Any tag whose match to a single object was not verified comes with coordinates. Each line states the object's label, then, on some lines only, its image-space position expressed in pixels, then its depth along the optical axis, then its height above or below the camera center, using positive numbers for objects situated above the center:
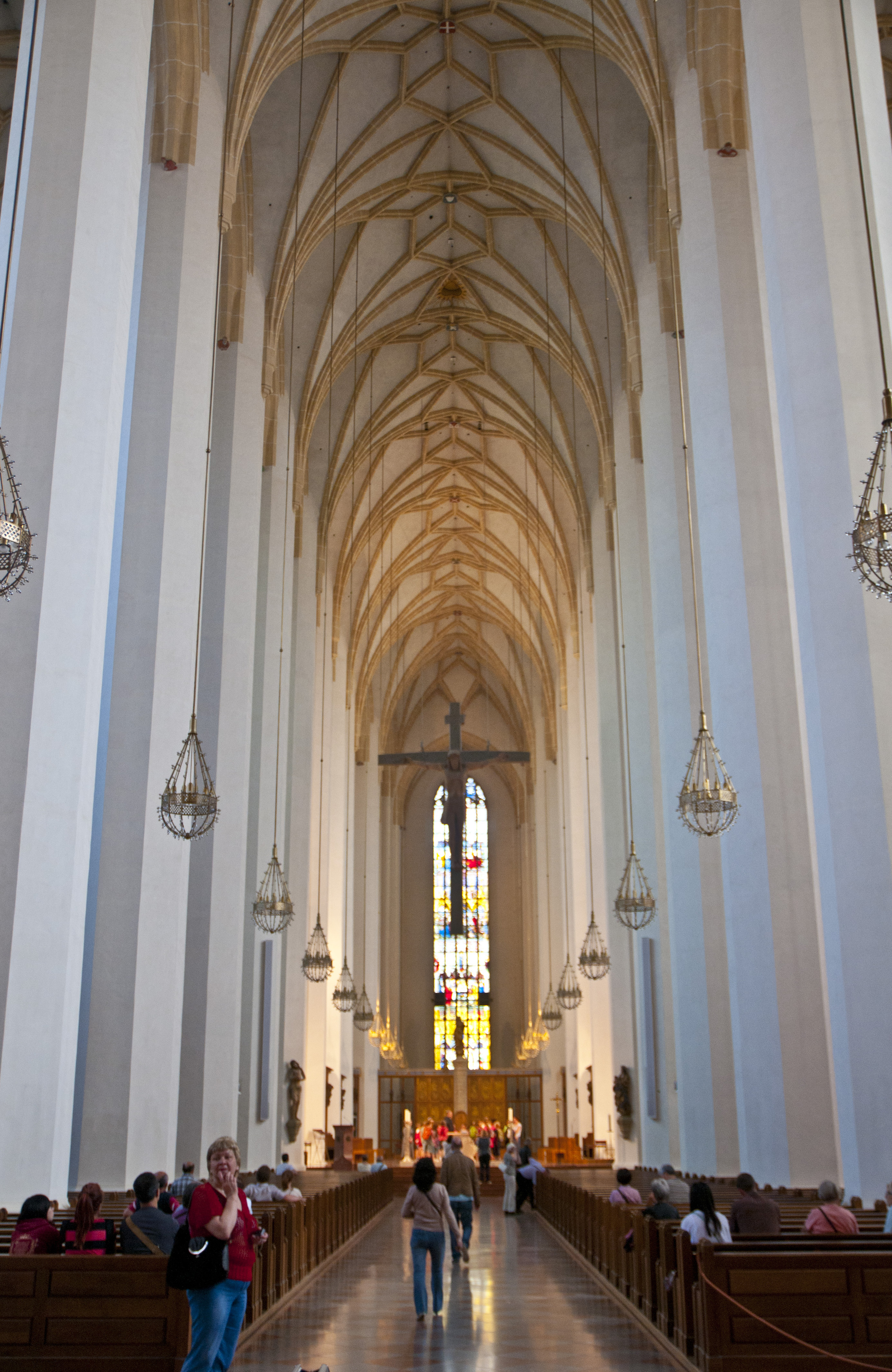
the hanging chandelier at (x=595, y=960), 18.56 +1.53
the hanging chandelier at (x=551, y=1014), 28.12 +1.12
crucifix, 26.61 +6.37
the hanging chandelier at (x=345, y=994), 21.94 +1.24
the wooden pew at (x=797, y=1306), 5.45 -1.04
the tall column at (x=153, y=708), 10.66 +3.26
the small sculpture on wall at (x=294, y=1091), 20.22 -0.39
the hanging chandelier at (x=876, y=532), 6.16 +2.63
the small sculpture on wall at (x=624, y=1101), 19.72 -0.57
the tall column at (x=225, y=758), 13.80 +3.61
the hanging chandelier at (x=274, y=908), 14.39 +1.81
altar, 36.56 -0.95
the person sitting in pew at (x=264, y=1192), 10.74 -1.08
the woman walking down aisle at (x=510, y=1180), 19.22 -1.74
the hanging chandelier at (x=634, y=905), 15.23 +1.93
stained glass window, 41.09 +3.72
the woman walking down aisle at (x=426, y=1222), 7.93 -0.98
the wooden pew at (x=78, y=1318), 5.67 -1.12
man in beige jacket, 11.88 -1.08
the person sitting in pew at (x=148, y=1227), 6.09 -0.78
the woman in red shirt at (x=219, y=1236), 4.48 -0.60
